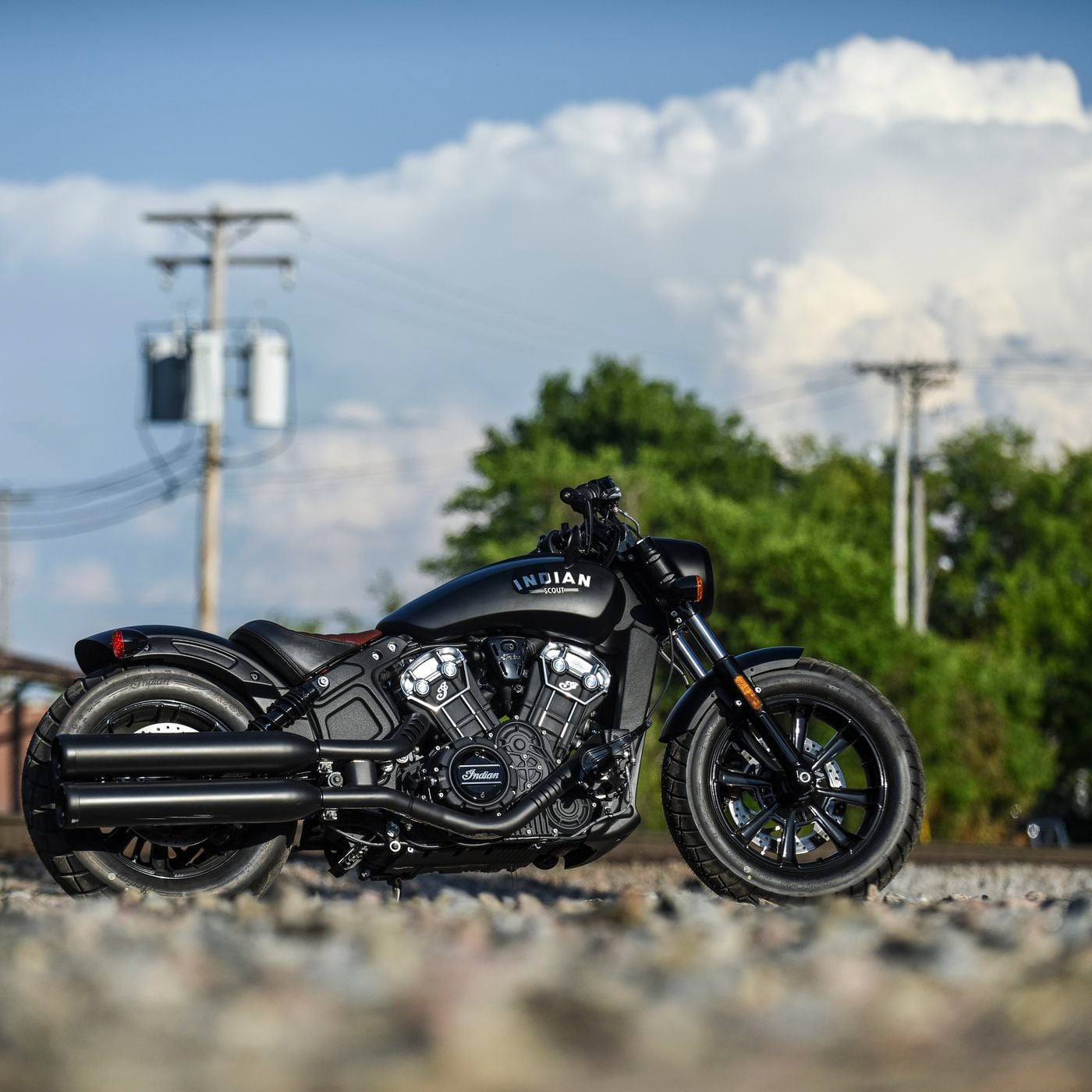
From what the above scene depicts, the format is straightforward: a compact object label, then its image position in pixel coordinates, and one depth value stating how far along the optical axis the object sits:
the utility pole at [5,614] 65.44
